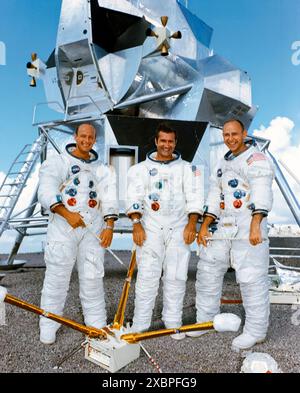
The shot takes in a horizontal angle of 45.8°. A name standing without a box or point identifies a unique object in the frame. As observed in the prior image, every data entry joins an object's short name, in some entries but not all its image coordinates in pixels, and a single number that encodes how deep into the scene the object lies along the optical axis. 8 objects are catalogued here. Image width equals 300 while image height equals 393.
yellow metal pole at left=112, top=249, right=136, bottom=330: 2.12
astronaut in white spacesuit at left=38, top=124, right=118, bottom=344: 2.35
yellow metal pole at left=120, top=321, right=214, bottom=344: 1.66
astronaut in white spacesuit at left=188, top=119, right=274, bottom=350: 2.28
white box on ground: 1.91
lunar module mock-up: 4.24
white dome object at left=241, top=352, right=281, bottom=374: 1.85
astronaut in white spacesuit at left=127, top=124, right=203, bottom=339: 2.38
